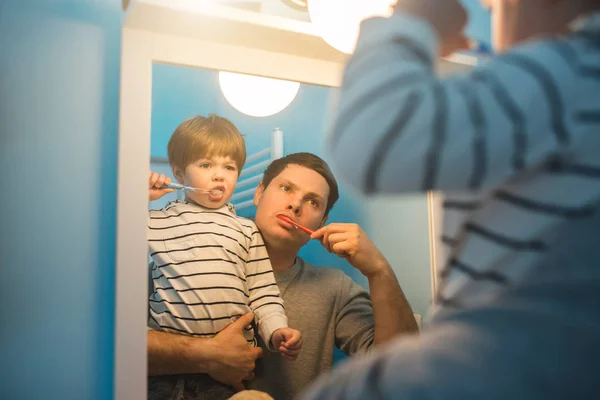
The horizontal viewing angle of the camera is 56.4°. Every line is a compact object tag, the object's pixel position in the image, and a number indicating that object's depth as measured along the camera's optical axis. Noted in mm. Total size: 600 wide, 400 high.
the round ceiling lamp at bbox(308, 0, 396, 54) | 868
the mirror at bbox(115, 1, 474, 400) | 802
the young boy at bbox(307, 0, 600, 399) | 329
